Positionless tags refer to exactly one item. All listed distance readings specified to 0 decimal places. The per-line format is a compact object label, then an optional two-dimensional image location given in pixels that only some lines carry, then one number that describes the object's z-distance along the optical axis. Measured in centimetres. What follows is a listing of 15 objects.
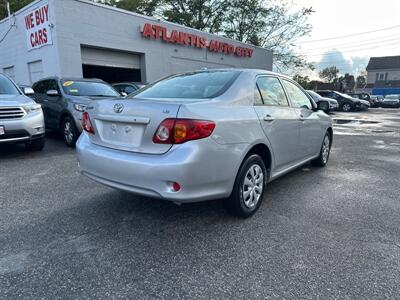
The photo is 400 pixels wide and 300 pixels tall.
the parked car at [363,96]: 3069
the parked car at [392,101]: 3186
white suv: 581
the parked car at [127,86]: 1123
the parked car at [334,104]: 2146
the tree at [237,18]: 2784
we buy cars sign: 1216
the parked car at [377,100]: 3300
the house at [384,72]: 6000
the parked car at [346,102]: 2331
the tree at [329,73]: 8206
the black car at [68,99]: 705
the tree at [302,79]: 3507
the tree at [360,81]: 8036
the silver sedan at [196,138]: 272
